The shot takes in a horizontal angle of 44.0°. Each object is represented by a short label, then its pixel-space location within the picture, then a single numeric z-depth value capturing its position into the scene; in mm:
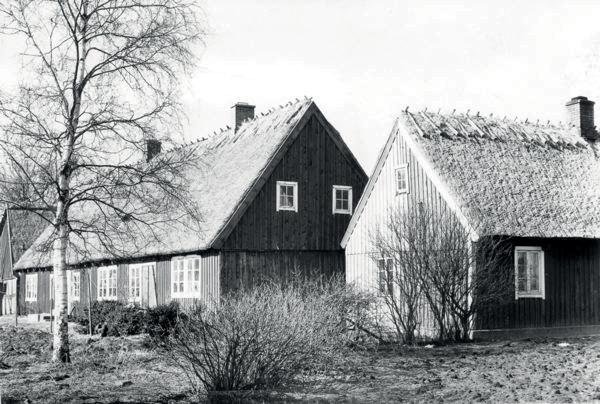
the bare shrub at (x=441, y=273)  18516
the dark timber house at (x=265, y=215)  23938
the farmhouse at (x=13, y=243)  42719
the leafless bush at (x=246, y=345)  10938
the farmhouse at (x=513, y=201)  20781
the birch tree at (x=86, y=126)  15766
